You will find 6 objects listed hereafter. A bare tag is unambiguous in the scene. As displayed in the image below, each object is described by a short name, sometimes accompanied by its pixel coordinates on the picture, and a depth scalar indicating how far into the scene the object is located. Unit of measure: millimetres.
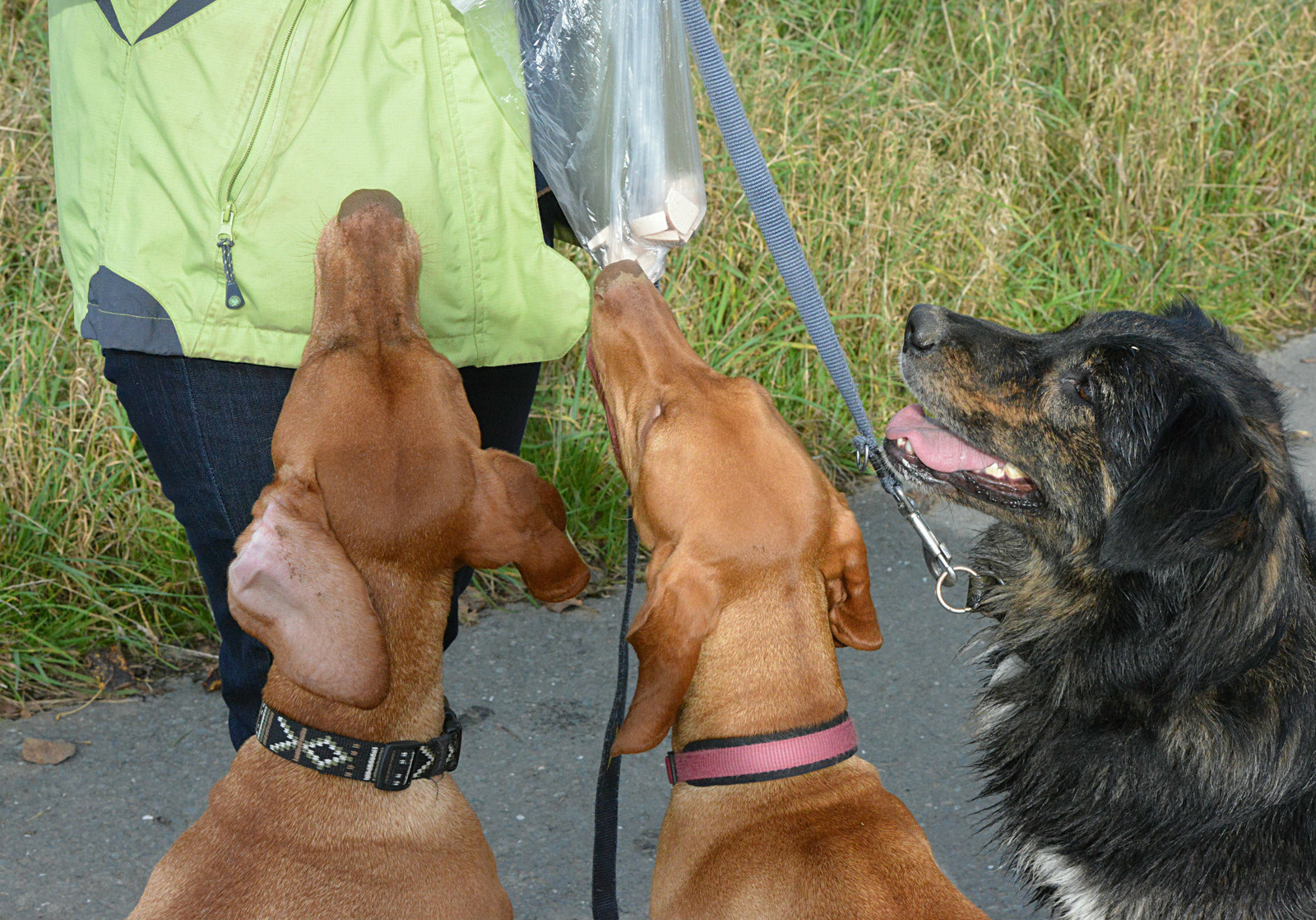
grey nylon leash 2717
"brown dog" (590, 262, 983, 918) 2256
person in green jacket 2205
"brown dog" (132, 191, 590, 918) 2207
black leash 2607
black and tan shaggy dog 2412
